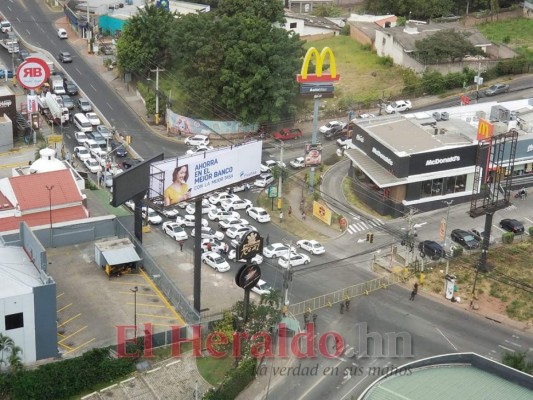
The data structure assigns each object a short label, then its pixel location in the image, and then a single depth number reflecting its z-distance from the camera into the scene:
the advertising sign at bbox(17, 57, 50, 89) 119.69
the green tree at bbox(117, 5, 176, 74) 137.12
